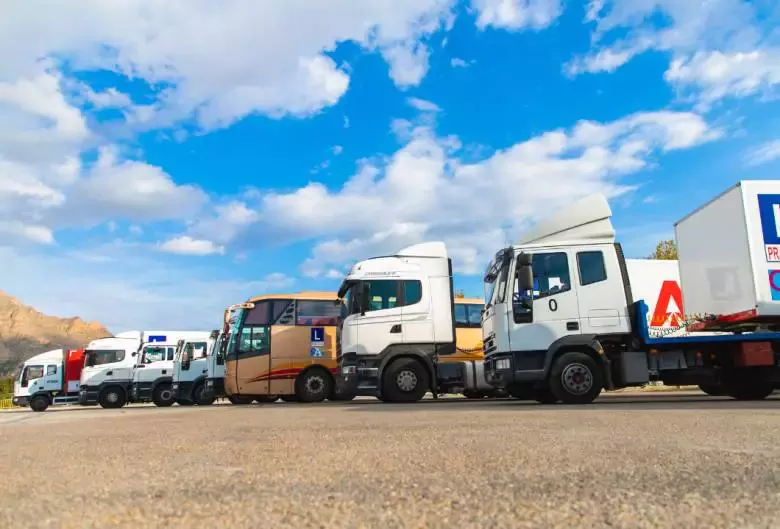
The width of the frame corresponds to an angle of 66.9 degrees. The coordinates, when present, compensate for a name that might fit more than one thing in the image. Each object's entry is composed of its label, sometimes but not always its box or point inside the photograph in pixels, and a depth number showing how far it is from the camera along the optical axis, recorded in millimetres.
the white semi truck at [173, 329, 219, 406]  20234
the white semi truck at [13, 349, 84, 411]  23812
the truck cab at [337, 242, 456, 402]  12008
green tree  29969
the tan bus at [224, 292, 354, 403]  15617
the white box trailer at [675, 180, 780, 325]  9094
